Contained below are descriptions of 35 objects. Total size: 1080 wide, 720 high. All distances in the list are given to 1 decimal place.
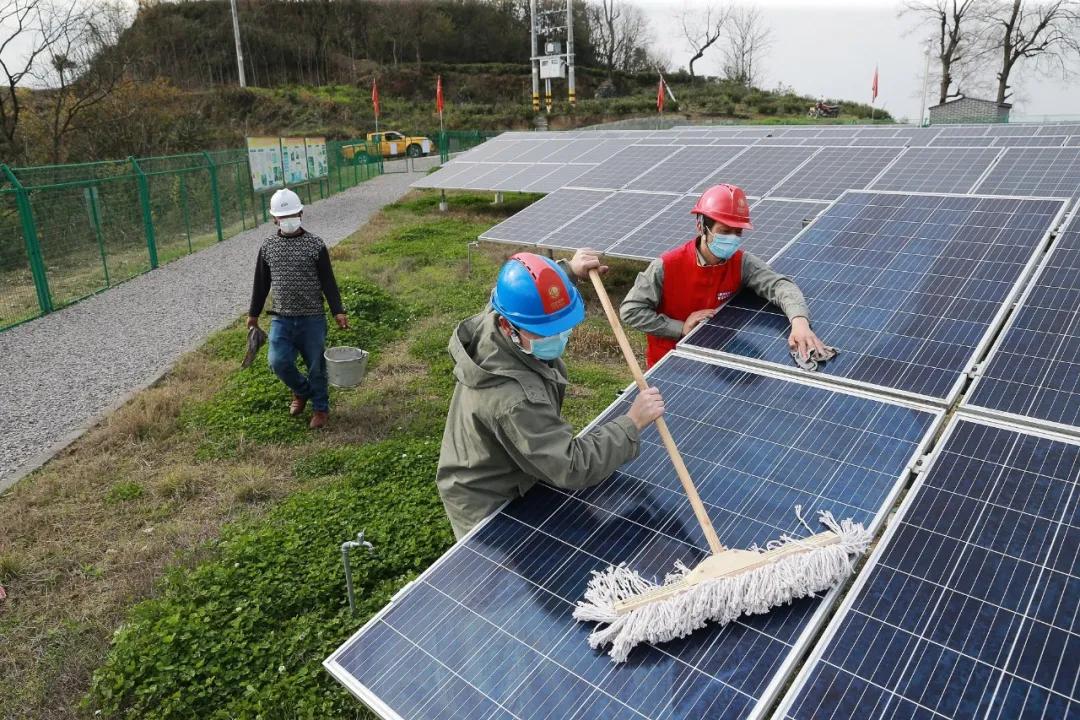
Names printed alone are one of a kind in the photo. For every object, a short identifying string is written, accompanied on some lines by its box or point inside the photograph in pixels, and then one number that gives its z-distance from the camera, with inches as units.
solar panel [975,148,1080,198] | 361.7
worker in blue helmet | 119.0
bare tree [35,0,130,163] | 904.9
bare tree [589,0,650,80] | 3351.4
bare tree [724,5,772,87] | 3280.0
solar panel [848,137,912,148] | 568.6
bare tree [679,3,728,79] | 3280.0
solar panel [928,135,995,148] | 521.3
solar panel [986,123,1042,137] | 586.1
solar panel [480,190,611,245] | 477.4
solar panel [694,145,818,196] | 451.8
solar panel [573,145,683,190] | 543.2
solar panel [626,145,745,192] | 490.6
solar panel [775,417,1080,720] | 88.7
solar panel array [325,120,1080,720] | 93.7
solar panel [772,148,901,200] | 416.5
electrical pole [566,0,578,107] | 1997.8
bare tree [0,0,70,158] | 836.0
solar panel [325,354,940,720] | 96.6
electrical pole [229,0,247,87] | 2020.4
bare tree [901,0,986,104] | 1994.3
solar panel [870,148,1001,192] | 386.3
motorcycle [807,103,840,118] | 2170.3
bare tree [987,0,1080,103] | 1832.3
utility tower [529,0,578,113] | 2017.7
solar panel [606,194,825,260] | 366.9
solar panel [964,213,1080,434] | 130.3
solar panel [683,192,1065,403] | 150.2
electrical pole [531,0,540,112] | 1981.2
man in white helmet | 295.3
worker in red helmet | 187.0
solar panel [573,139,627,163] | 692.7
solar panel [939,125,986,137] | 592.2
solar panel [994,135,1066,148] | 495.4
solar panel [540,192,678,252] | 428.5
